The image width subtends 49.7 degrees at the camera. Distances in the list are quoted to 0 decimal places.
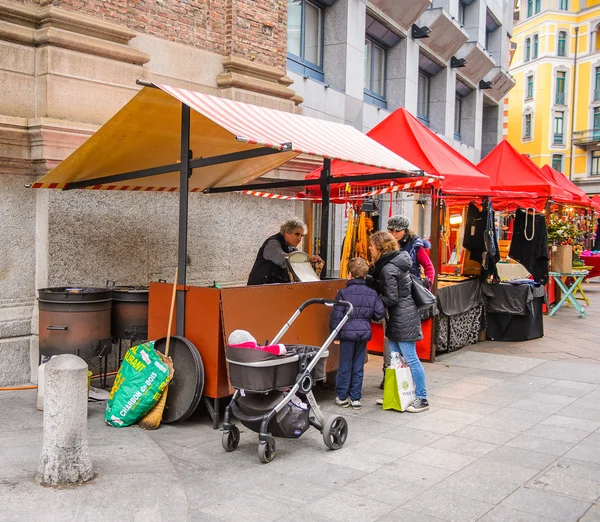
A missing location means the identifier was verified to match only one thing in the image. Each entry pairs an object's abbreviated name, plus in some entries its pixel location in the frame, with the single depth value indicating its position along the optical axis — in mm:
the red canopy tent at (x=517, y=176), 12109
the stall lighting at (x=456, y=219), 13931
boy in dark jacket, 6461
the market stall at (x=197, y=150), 5797
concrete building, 7352
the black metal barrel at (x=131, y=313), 6898
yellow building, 47938
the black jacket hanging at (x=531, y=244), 12508
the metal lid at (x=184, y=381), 5859
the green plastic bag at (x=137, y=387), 5734
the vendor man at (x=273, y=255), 7332
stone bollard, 4289
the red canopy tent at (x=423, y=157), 9125
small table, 14656
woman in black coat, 6578
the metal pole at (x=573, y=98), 48594
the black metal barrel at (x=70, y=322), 6441
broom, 5812
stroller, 4980
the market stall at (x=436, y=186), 9195
